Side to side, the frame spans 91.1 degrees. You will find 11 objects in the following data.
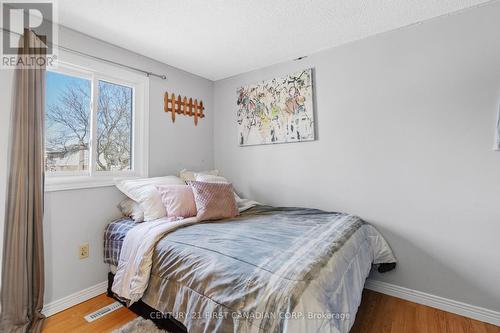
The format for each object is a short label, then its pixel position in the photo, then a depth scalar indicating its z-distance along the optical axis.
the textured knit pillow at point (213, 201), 2.11
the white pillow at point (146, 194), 2.10
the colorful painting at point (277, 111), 2.57
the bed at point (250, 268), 1.05
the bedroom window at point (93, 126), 2.05
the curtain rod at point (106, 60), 1.93
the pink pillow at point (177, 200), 2.08
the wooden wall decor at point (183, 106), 2.79
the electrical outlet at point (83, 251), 2.08
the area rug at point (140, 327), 1.66
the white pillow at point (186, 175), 2.67
